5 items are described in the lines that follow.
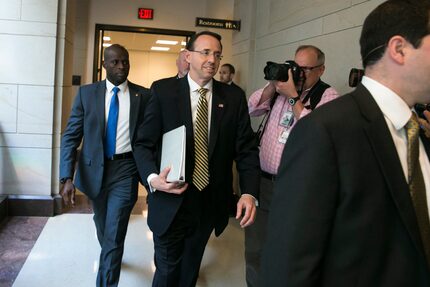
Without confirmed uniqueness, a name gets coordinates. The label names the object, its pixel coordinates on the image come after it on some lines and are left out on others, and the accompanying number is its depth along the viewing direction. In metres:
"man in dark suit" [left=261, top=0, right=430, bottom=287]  1.06
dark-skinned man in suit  3.03
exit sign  8.20
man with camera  2.49
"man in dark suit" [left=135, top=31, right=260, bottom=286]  2.30
